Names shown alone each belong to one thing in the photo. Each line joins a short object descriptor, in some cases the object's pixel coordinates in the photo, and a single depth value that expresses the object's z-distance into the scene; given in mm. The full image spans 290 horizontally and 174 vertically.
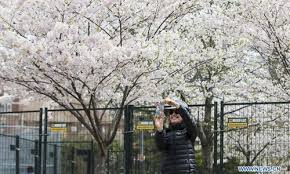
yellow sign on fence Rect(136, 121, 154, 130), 12078
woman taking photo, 6906
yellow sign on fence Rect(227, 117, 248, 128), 11305
